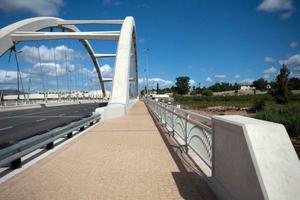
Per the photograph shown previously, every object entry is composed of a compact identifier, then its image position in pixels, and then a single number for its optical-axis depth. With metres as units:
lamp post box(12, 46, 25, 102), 22.56
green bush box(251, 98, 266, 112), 37.05
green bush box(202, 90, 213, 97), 94.68
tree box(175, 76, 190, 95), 112.34
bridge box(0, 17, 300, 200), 2.08
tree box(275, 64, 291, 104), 42.86
